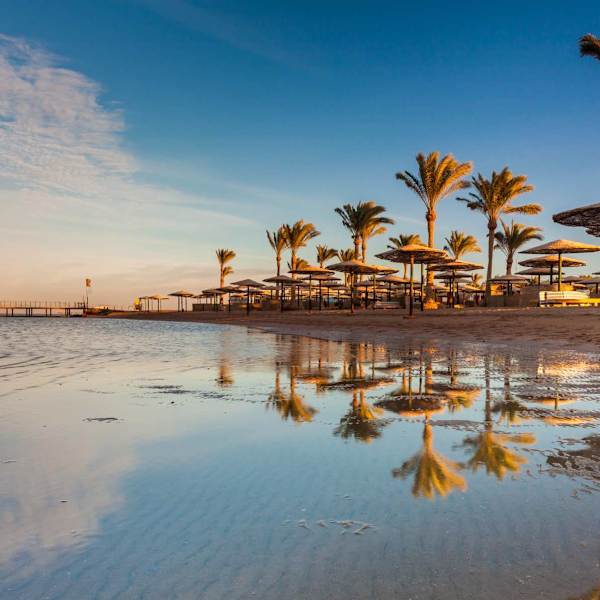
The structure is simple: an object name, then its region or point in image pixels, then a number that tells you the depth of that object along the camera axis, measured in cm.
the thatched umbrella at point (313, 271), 3032
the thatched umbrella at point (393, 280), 3588
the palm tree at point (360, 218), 3850
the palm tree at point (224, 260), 6309
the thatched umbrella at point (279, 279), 3578
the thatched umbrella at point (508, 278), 3265
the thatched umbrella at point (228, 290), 4758
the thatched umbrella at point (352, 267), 2820
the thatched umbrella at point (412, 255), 2198
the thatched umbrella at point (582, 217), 1551
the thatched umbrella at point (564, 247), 2277
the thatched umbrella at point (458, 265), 2766
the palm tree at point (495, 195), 3069
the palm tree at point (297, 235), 4791
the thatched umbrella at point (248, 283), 3976
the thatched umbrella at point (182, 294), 5832
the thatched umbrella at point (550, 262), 2663
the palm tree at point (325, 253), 6138
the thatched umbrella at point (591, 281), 3627
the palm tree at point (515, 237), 4228
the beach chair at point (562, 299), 2175
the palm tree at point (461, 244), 4872
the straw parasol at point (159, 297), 6579
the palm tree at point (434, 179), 2961
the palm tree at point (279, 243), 5025
